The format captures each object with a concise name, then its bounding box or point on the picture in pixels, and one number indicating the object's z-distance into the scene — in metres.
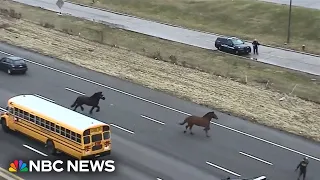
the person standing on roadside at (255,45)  63.69
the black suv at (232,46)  62.91
